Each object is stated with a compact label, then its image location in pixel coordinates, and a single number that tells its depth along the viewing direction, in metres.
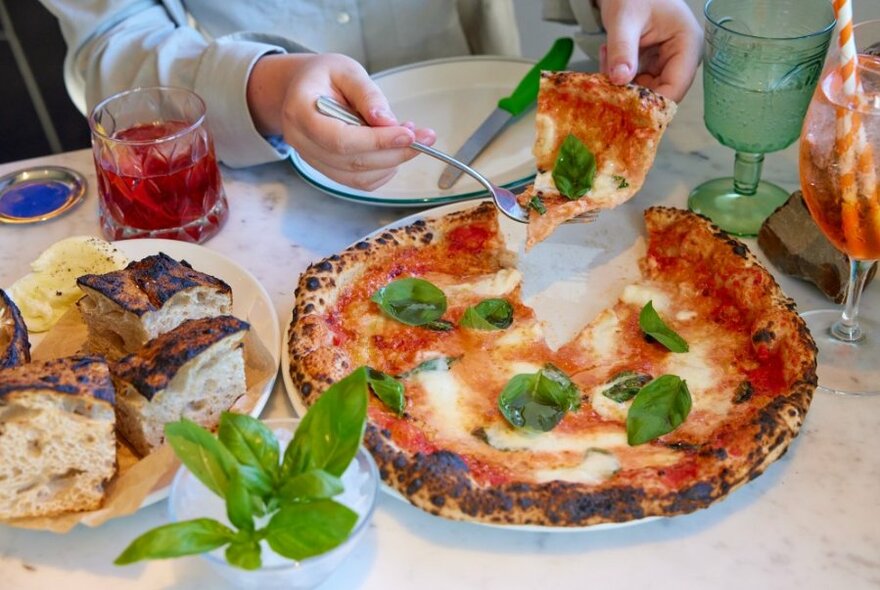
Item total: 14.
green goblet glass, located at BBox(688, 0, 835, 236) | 1.47
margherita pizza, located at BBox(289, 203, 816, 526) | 1.09
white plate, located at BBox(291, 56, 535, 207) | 1.67
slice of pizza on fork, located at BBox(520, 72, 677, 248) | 1.49
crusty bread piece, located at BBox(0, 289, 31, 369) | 1.24
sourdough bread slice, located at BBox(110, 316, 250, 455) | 1.15
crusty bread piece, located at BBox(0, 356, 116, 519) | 1.06
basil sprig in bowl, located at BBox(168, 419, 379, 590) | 0.94
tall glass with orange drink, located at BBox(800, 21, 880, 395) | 1.19
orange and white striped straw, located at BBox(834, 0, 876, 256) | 1.19
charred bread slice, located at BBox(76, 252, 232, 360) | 1.29
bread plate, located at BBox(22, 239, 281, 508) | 1.37
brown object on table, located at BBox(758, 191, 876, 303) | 1.43
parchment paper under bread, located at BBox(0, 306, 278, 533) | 1.10
